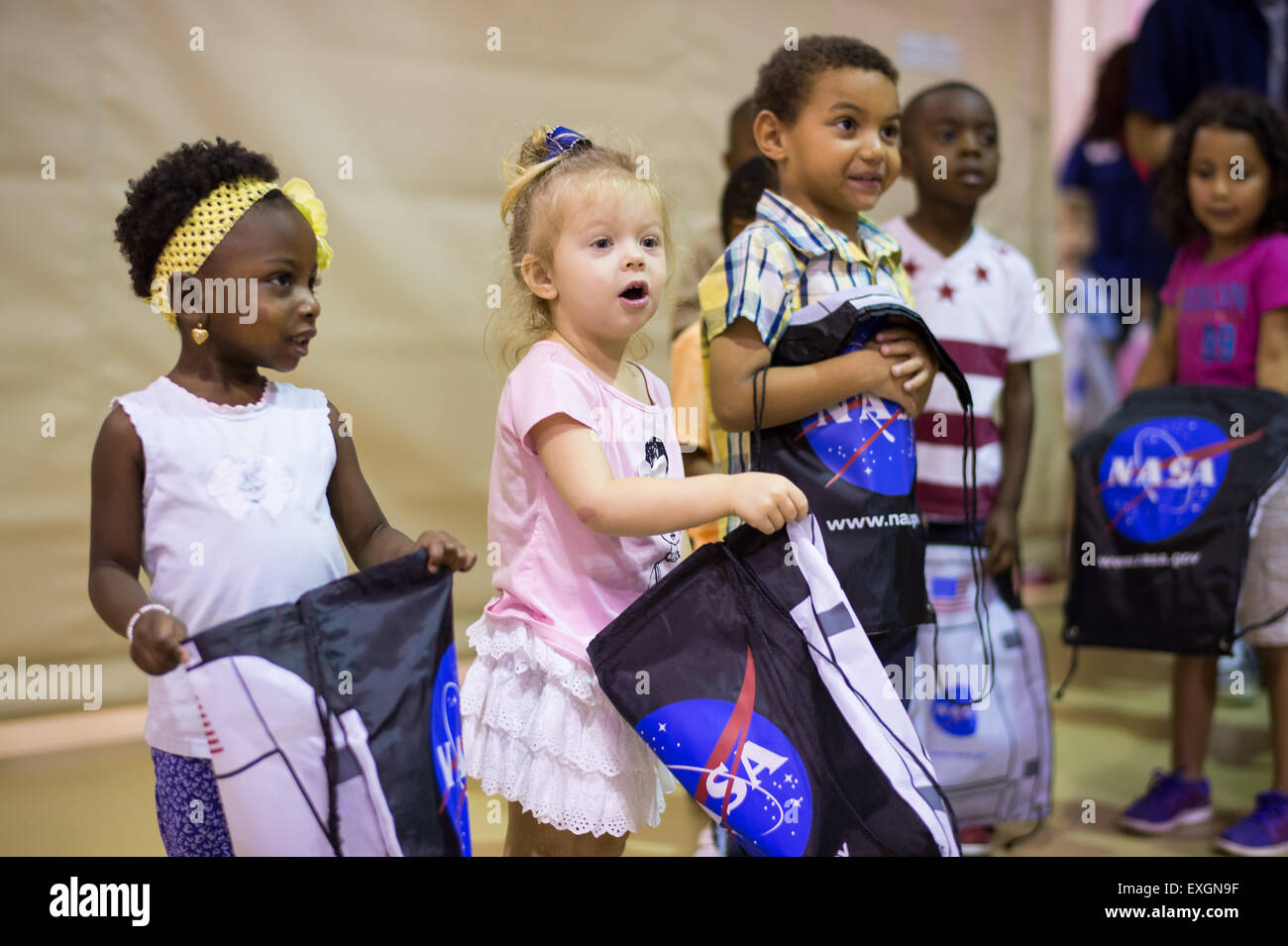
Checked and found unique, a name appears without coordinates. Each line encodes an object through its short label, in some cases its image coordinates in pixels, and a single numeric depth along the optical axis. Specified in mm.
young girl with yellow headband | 1561
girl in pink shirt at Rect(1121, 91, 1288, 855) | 2723
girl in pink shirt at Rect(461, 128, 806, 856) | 1623
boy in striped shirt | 2656
